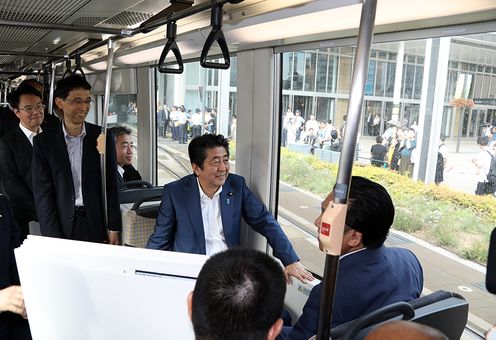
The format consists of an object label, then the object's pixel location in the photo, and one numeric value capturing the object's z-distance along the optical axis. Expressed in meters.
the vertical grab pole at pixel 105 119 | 2.28
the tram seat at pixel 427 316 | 1.32
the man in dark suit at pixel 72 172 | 2.56
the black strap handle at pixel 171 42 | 1.96
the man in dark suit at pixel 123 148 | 4.27
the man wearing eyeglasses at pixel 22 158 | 3.01
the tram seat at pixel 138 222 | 3.26
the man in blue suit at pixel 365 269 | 1.55
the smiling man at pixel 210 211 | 2.67
